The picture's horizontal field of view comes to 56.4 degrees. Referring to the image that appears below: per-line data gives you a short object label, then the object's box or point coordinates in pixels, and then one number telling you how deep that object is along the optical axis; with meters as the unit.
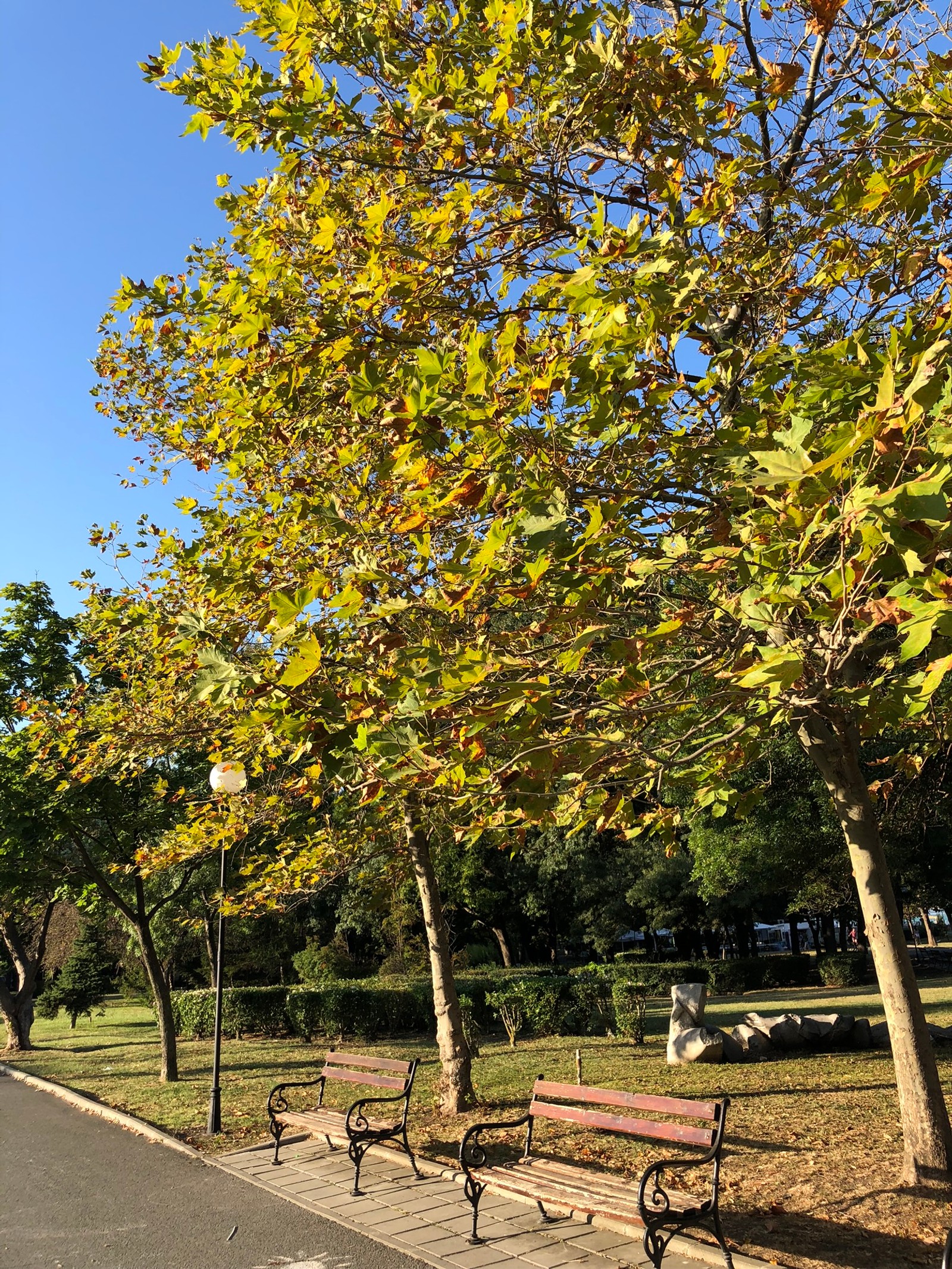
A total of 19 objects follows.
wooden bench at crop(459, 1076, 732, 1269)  4.49
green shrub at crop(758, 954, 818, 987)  28.33
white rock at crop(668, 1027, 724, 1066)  11.97
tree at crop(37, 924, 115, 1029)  26.97
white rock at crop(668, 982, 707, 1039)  12.52
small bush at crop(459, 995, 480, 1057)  17.33
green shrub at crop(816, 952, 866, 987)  25.62
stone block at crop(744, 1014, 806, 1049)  12.26
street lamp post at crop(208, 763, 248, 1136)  8.19
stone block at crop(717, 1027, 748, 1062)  12.12
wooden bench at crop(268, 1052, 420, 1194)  6.79
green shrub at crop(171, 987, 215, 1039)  21.34
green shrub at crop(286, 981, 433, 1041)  18.88
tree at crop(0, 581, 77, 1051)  13.48
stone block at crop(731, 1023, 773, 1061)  12.16
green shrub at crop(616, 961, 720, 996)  24.19
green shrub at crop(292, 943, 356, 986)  25.46
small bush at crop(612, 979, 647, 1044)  14.71
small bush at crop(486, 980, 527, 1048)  16.08
